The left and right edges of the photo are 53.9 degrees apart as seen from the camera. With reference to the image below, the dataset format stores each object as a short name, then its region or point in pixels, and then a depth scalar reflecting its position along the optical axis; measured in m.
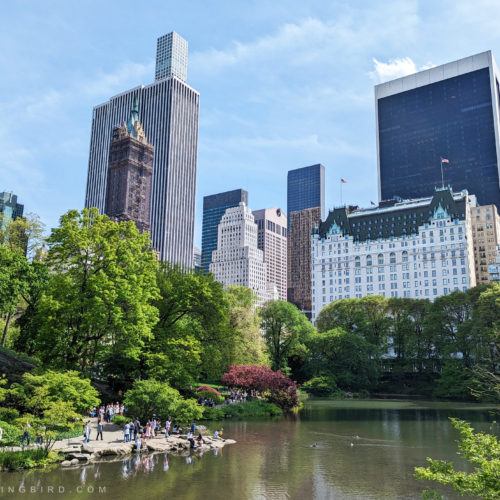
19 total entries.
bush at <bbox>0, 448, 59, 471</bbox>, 28.47
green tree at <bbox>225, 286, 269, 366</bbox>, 72.88
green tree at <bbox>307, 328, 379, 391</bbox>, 97.88
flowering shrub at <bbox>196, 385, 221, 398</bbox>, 59.72
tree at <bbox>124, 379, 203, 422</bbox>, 42.69
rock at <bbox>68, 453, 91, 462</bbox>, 31.59
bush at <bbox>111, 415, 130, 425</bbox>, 43.91
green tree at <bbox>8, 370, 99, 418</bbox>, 35.22
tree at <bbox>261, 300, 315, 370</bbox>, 99.25
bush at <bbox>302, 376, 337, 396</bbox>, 93.31
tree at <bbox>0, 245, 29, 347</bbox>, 55.34
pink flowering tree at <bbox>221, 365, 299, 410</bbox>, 65.62
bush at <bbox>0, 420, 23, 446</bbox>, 32.04
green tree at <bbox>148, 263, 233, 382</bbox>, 51.75
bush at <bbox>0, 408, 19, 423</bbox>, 36.19
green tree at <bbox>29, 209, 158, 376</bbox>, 44.72
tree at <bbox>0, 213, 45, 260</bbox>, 76.25
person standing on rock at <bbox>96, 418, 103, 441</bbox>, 37.25
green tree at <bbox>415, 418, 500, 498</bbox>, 16.45
